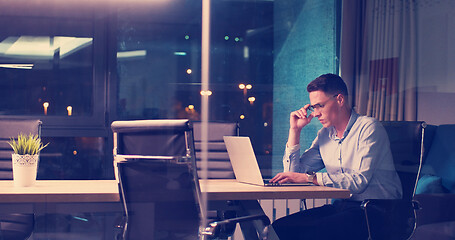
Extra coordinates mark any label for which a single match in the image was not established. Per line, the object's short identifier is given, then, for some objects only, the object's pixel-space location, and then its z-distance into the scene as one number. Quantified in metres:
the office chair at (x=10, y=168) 3.17
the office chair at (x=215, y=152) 3.55
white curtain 4.33
